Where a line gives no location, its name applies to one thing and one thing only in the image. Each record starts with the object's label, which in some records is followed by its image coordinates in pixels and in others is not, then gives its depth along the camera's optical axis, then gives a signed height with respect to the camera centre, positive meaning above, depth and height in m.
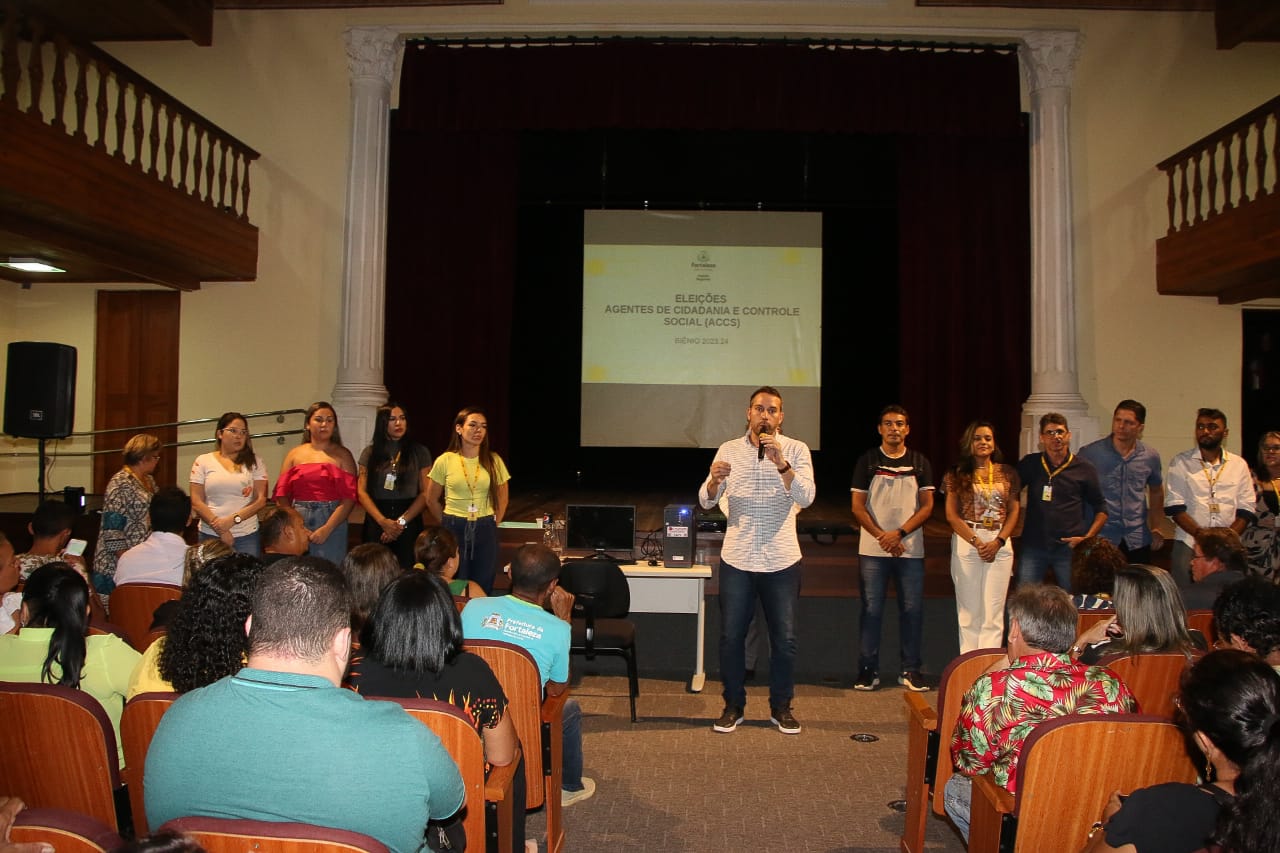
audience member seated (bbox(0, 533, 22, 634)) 2.77 -0.44
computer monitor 4.85 -0.38
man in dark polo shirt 4.80 -0.21
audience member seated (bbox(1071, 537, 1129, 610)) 3.27 -0.39
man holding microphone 4.07 -0.42
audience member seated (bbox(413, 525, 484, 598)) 3.33 -0.35
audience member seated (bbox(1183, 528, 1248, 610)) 3.35 -0.36
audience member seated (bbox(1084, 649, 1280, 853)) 1.52 -0.46
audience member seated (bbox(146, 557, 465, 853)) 1.35 -0.42
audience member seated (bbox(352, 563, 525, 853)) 2.15 -0.48
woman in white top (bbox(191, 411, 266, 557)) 4.78 -0.22
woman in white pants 4.70 -0.38
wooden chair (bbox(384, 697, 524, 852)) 1.86 -0.68
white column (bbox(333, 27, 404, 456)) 7.82 +1.97
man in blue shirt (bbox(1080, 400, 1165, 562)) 5.14 -0.10
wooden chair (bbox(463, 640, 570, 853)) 2.49 -0.74
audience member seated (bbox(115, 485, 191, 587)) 3.71 -0.41
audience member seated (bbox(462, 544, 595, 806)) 2.78 -0.48
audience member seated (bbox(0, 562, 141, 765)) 2.30 -0.50
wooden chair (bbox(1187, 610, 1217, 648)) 3.17 -0.52
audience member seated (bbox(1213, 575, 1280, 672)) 2.35 -0.38
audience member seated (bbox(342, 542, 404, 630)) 2.73 -0.36
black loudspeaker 5.58 +0.32
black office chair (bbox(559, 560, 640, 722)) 4.18 -0.64
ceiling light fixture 7.16 +1.39
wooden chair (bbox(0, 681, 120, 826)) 1.86 -0.61
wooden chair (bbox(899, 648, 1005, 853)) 2.57 -0.77
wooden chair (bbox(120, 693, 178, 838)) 1.88 -0.55
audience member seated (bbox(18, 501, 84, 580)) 3.39 -0.30
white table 4.69 -0.71
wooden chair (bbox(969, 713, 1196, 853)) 1.88 -0.61
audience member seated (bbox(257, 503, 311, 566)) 3.39 -0.30
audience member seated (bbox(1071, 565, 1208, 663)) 2.58 -0.41
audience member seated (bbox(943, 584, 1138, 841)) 2.16 -0.54
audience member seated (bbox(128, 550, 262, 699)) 2.01 -0.39
